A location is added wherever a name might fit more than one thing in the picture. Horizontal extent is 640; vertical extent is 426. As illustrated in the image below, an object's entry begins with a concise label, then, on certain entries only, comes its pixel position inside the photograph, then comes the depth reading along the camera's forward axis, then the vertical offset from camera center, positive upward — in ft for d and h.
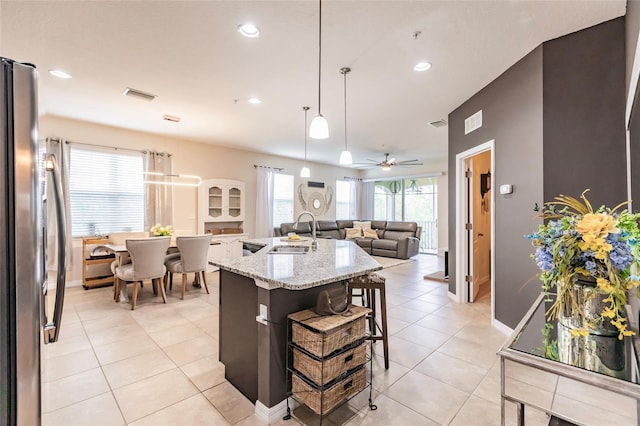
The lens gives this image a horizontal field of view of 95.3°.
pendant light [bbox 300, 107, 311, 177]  13.69 +2.28
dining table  13.23 -1.95
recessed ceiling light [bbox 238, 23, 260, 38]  7.49 +4.81
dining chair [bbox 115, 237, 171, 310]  12.19 -2.02
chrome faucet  10.02 -1.17
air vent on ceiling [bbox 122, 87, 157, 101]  11.50 +4.86
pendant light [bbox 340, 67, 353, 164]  9.75 +4.77
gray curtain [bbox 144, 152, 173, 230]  17.85 +1.34
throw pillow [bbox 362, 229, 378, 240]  27.58 -1.97
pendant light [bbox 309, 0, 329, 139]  8.22 +2.42
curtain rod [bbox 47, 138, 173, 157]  14.82 +3.80
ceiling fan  22.61 +4.33
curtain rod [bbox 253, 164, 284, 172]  23.62 +3.83
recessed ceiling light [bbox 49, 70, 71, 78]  9.93 +4.90
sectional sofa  24.90 -1.96
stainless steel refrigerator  2.54 -0.31
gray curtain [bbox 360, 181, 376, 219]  33.58 +1.45
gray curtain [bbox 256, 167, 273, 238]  23.54 +0.84
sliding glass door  29.86 +0.93
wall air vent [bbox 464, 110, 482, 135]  11.61 +3.71
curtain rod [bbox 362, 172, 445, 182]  28.09 +3.69
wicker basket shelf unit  5.41 -2.86
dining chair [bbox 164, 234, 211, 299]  13.67 -2.06
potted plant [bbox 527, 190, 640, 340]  3.16 -0.64
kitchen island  5.88 -2.11
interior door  13.41 -0.88
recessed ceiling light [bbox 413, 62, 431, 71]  9.42 +4.81
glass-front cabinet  19.81 -0.10
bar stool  7.80 -2.10
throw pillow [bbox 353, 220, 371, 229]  28.78 -1.23
